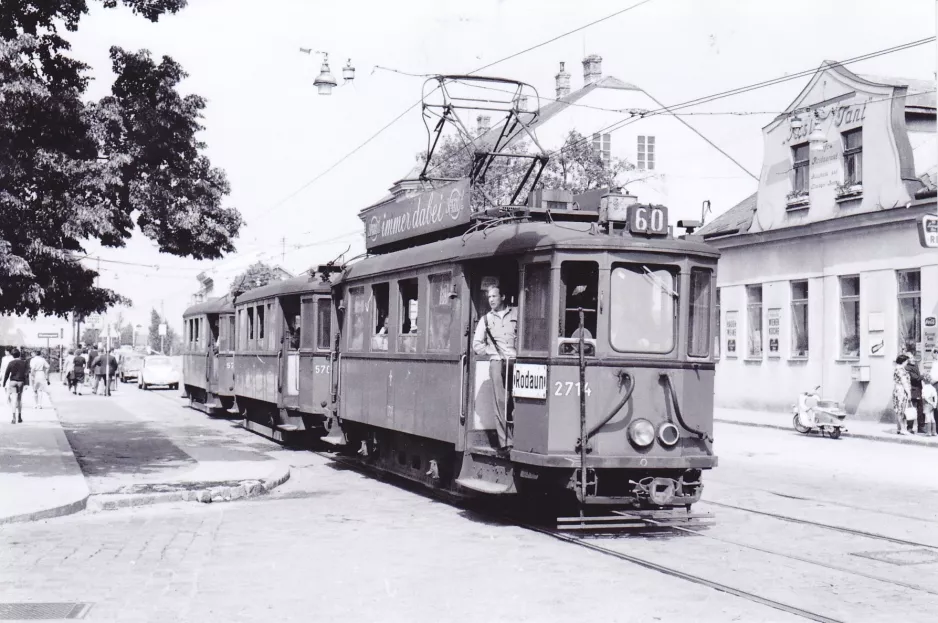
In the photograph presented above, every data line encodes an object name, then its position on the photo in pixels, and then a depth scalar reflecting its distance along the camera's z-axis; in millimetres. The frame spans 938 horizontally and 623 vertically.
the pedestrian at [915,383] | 23141
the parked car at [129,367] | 56312
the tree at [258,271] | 57397
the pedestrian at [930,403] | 22609
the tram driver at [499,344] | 10730
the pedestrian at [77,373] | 40156
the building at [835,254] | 25375
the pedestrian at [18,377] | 23781
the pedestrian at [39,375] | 29594
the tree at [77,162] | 12578
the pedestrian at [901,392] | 22922
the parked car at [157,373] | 47812
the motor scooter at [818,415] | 22797
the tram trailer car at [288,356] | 18281
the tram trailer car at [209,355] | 25828
